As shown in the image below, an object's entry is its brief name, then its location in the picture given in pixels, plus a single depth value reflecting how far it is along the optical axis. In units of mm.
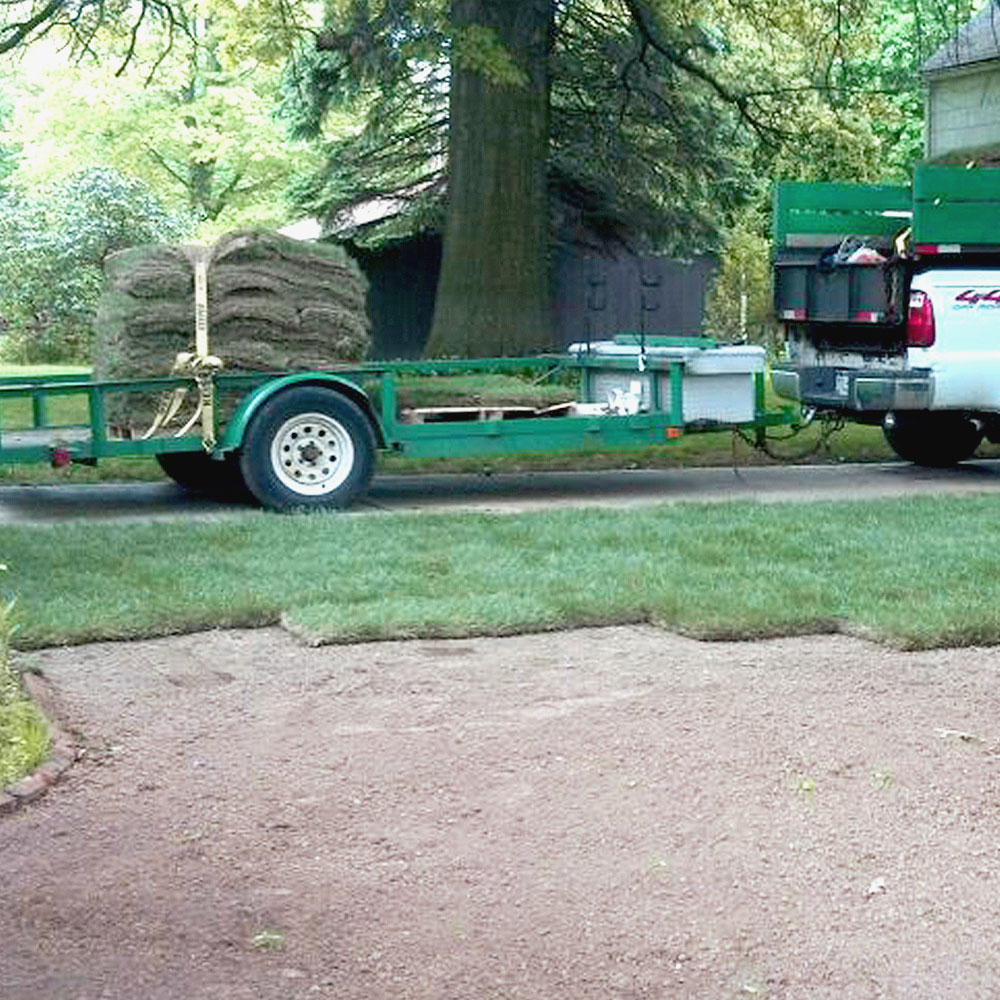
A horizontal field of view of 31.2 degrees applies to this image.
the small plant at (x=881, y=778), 5836
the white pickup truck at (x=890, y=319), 13719
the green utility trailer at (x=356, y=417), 12273
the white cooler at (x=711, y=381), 13508
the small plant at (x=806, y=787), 5742
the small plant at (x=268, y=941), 4516
